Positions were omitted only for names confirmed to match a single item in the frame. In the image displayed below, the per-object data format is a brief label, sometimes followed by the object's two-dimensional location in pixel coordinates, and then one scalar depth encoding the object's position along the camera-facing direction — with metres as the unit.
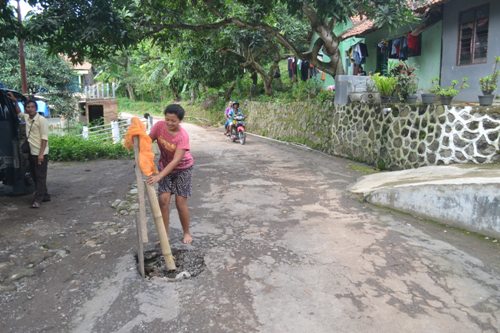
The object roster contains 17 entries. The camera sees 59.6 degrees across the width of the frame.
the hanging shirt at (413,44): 13.86
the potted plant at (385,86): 9.96
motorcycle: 15.88
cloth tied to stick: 4.02
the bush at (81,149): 12.04
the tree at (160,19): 7.77
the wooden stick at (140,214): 4.00
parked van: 7.02
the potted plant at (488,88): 7.66
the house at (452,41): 11.06
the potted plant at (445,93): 8.11
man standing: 6.62
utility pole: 13.80
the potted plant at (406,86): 9.48
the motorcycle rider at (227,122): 17.08
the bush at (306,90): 16.34
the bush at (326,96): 13.16
